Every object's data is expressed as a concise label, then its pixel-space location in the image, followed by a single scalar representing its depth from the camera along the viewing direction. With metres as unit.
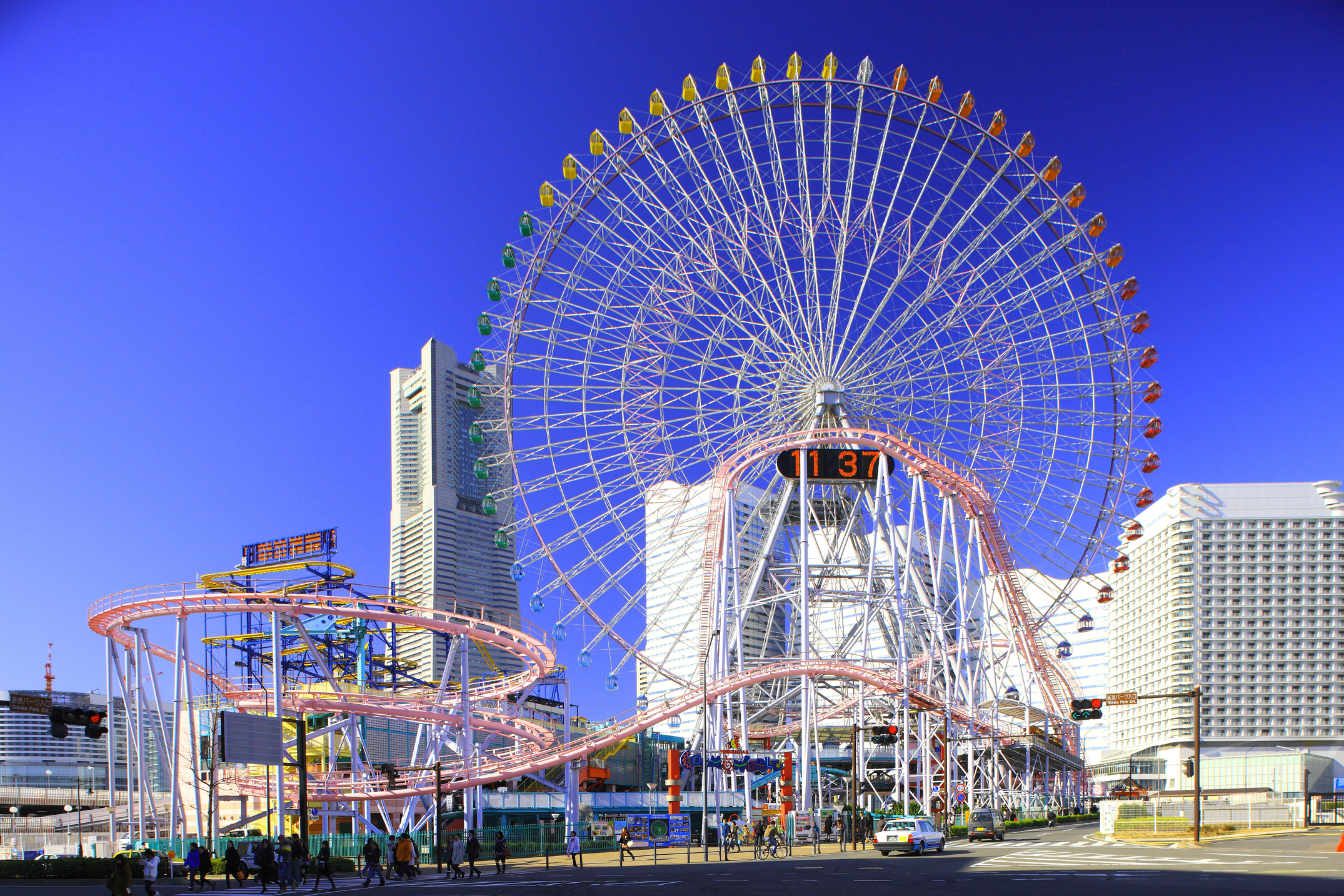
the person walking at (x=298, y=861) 30.95
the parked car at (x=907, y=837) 39.97
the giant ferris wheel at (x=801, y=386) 53.25
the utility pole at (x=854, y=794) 47.94
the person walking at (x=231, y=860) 32.44
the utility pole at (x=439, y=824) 40.16
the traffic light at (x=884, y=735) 47.38
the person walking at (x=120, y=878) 23.66
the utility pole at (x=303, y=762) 29.70
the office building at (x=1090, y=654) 188.00
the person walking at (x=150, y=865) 29.94
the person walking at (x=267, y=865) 30.23
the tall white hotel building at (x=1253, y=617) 145.88
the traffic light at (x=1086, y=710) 49.59
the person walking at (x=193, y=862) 32.34
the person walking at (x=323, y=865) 31.84
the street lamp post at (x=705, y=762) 42.72
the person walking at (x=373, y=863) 32.12
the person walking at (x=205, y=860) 32.19
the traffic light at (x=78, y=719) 30.06
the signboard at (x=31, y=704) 29.38
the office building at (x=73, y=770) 135.62
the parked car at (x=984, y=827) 48.50
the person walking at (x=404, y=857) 35.69
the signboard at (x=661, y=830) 48.47
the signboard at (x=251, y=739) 32.06
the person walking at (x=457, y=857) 35.22
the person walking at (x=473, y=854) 35.31
